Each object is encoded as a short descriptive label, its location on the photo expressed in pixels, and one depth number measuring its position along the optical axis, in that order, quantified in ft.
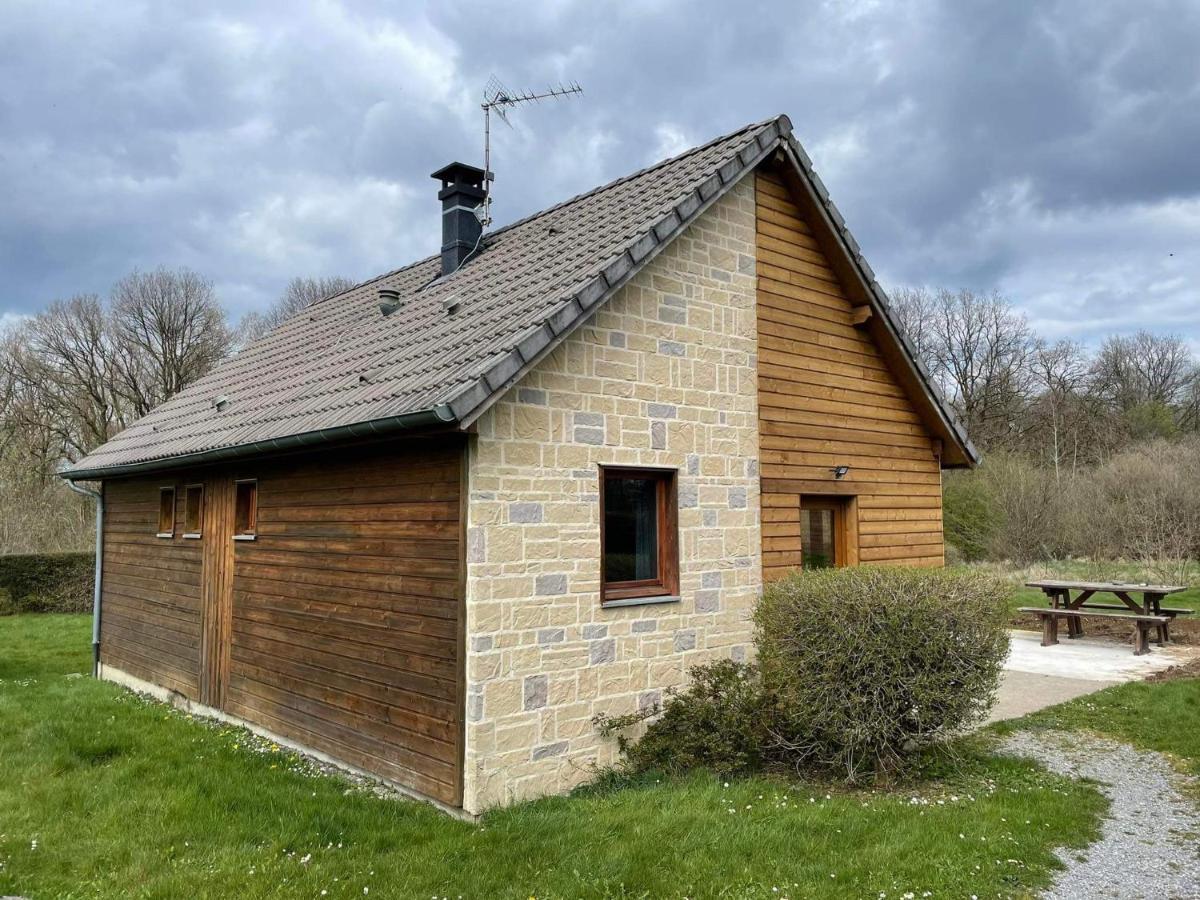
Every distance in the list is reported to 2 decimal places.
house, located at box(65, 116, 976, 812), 19.84
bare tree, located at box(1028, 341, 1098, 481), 109.81
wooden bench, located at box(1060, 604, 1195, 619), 42.30
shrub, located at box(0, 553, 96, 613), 64.13
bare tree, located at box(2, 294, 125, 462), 90.79
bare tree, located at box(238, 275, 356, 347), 116.37
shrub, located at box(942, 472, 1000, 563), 79.66
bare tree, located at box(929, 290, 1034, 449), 113.80
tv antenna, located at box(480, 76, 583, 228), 38.83
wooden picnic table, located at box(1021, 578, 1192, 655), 40.93
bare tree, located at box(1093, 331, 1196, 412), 120.57
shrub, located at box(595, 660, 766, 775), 21.17
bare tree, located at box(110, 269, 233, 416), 97.86
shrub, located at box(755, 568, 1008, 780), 19.65
